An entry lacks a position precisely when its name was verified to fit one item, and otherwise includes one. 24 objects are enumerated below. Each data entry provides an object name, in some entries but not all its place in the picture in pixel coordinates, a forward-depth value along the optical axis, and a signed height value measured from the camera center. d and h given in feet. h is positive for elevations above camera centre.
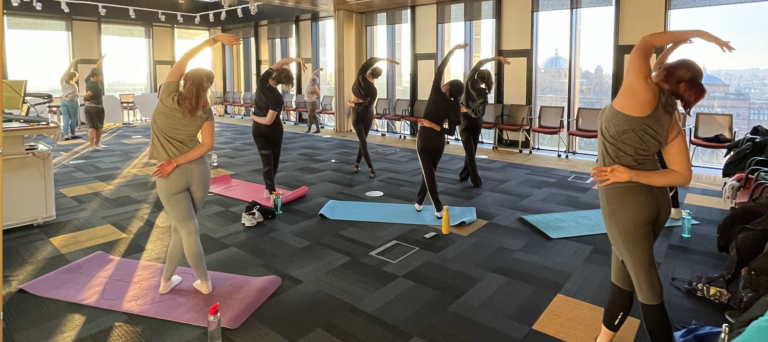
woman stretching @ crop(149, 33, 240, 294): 9.61 -0.46
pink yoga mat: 18.81 -2.84
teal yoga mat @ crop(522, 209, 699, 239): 15.01 -3.32
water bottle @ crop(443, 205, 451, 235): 15.01 -3.11
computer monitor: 15.17 +0.84
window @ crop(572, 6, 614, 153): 29.19 +3.84
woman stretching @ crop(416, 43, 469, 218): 15.51 +0.04
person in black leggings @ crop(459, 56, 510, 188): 20.07 +0.52
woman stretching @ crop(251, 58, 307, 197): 16.61 +0.34
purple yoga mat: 9.95 -3.78
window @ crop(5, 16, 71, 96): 42.32 +6.33
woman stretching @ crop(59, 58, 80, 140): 31.24 +1.45
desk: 14.78 -1.80
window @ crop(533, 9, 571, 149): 30.83 +4.02
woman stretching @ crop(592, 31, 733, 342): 6.80 -0.53
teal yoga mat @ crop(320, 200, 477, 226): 16.20 -3.19
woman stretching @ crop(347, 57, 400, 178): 20.49 +1.03
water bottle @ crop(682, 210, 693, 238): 14.56 -3.13
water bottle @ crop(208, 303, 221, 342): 8.27 -3.47
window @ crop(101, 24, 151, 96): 48.88 +6.69
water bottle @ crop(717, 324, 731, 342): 7.30 -3.25
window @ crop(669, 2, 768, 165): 24.22 +3.14
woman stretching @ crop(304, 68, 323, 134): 40.11 +1.91
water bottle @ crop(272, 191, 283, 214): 16.98 -2.80
